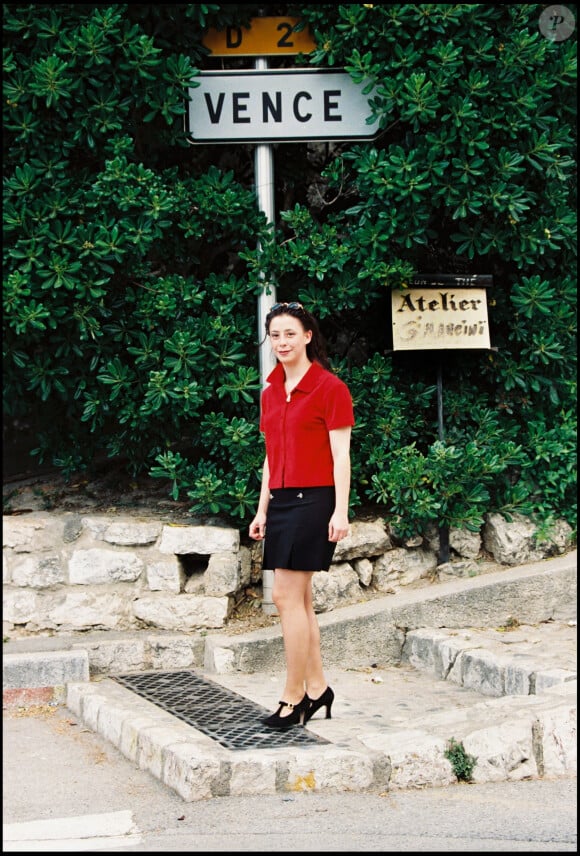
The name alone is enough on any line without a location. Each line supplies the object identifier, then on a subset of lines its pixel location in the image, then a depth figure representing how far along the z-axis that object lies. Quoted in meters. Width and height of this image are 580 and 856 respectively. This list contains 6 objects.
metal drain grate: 5.34
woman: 5.55
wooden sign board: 7.91
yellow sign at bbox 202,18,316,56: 7.76
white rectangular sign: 7.65
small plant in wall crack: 5.10
